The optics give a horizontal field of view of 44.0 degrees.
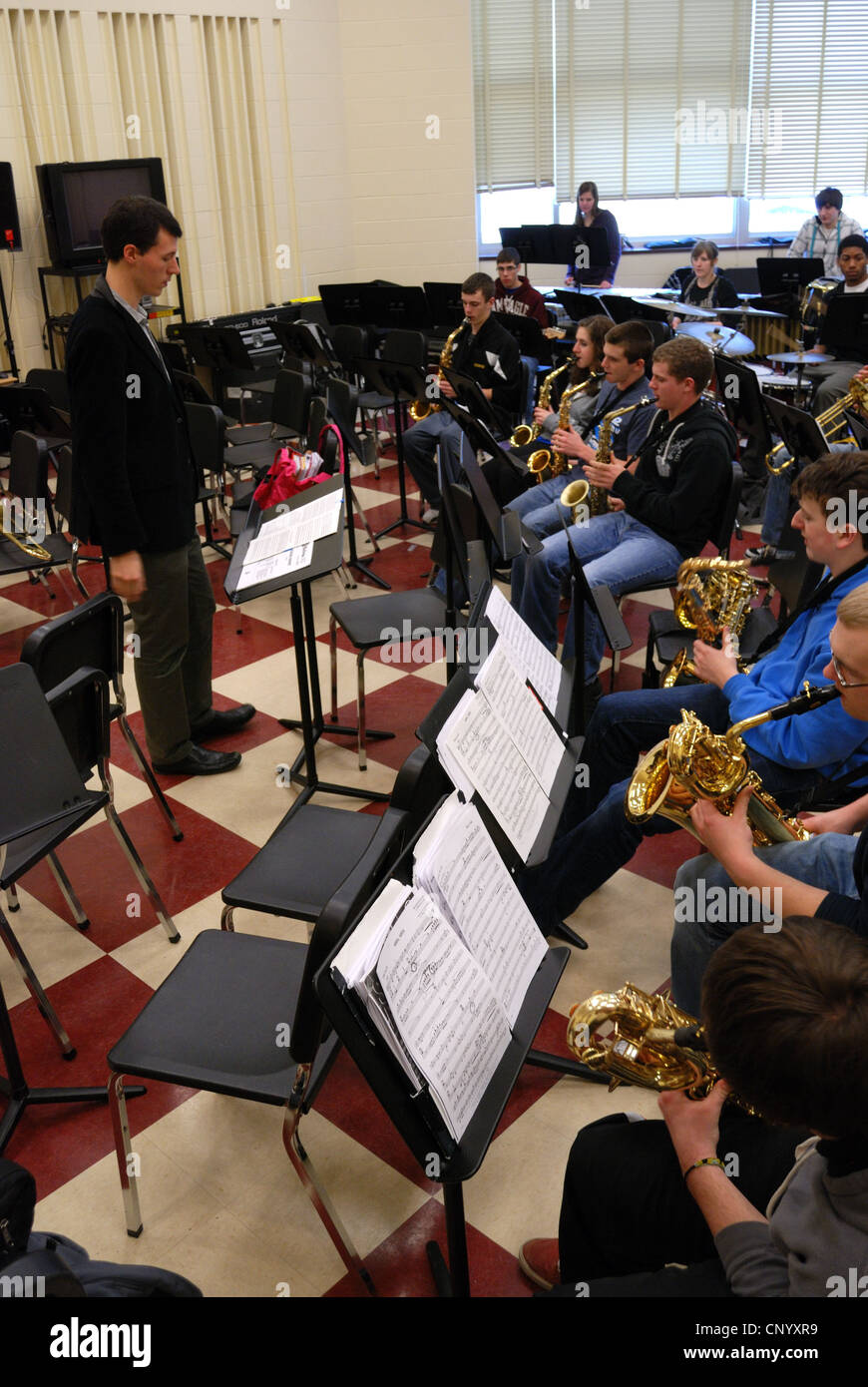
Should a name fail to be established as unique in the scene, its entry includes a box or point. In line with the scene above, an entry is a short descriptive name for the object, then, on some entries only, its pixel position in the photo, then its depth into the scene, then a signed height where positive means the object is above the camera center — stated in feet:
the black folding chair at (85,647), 8.54 -2.85
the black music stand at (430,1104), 4.68 -3.85
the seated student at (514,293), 25.44 -0.77
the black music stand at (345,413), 17.12 -2.21
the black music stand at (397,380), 17.38 -1.79
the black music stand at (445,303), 24.63 -0.89
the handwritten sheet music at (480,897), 5.44 -3.13
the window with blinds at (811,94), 30.50 +4.09
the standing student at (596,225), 29.30 +0.72
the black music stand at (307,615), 9.55 -3.33
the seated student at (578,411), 16.14 -2.16
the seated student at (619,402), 14.11 -1.90
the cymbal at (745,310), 26.55 -1.49
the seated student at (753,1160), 4.17 -3.86
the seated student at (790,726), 8.29 -3.43
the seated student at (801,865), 6.61 -3.79
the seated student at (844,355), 20.74 -2.19
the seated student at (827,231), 27.86 +0.34
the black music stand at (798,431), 13.29 -2.20
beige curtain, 22.90 +3.25
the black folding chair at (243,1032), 5.71 -4.34
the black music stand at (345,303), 25.25 -0.81
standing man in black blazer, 10.02 -1.72
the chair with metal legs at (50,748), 7.93 -3.43
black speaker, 21.81 +1.27
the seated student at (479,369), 18.56 -1.77
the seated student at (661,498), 12.23 -2.67
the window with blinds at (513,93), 30.19 +4.47
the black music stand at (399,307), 24.52 -0.93
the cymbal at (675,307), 25.09 -1.23
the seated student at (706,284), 27.02 -0.82
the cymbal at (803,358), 22.27 -2.18
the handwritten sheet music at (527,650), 7.48 -2.62
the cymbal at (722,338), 22.89 -1.80
